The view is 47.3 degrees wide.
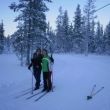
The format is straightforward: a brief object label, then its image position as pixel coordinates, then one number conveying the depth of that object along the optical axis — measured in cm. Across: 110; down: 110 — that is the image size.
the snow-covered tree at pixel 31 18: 1402
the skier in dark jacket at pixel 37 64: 683
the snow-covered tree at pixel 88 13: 2699
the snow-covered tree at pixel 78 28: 3500
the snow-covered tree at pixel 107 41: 4073
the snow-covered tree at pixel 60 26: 3848
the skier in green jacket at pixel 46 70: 655
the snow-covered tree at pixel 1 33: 4207
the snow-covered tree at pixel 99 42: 4298
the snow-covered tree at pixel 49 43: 1467
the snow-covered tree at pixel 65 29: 3748
